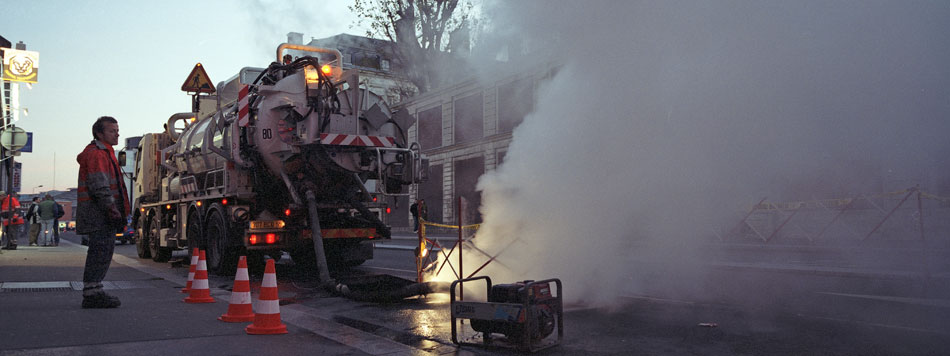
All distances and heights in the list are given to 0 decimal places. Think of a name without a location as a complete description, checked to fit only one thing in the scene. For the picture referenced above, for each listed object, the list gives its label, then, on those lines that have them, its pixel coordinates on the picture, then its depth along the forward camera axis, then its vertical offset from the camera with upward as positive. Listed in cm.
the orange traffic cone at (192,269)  793 -61
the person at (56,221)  2209 -11
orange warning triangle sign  1382 +263
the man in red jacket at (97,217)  682 +0
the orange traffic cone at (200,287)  755 -75
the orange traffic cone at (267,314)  564 -79
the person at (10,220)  1867 -6
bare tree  992 +285
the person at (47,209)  2164 +26
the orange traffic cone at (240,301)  623 -75
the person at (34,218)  2245 -1
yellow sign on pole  2796 +607
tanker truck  978 +75
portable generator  488 -70
